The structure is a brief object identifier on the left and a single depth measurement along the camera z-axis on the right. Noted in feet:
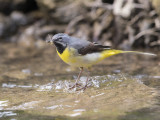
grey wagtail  34.32
